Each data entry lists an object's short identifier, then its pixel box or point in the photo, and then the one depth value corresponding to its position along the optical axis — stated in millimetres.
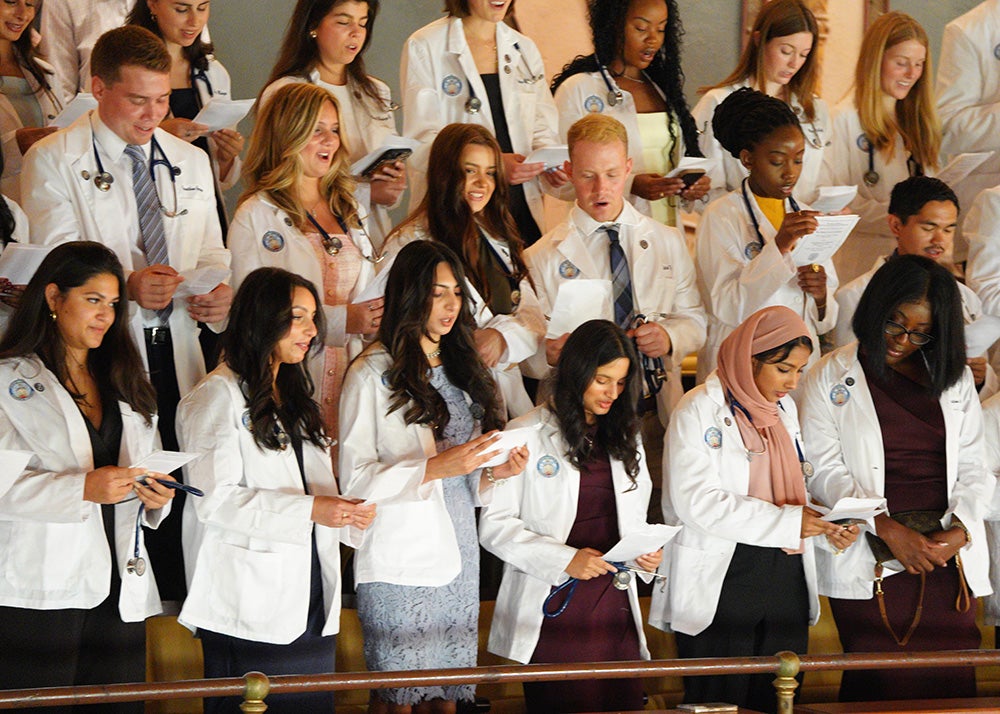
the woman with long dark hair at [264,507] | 7309
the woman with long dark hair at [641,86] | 10937
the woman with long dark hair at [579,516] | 8086
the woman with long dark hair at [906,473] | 8766
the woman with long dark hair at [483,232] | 9055
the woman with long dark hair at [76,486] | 6977
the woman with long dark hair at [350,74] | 9852
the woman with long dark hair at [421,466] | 7613
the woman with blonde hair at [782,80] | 11203
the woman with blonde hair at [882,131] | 11680
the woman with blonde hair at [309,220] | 8719
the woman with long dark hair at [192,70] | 9609
